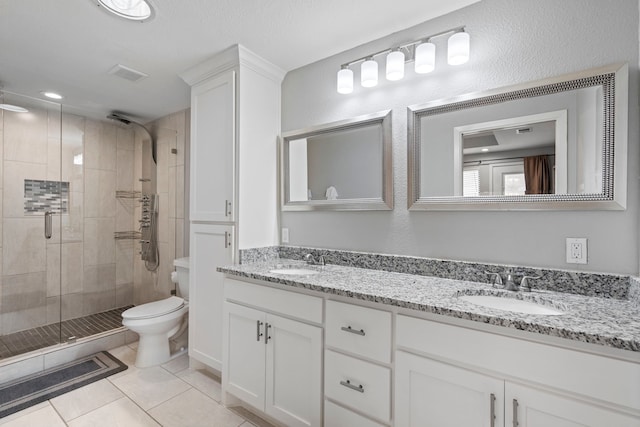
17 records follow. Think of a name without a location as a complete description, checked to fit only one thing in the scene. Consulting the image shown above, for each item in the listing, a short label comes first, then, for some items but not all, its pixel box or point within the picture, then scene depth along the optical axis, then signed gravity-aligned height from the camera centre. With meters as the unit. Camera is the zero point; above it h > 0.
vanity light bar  1.48 +0.85
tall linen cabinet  2.00 +0.28
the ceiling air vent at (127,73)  2.16 +1.05
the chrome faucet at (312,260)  2.01 -0.32
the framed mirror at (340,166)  1.81 +0.32
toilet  2.30 -0.88
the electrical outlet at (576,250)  1.27 -0.16
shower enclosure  2.53 -0.13
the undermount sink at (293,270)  1.90 -0.37
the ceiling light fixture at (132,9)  1.55 +1.08
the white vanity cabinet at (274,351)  1.43 -0.74
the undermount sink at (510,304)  1.21 -0.39
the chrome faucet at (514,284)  1.32 -0.32
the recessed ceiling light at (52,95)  2.65 +1.06
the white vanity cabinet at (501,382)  0.84 -0.54
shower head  3.18 +1.00
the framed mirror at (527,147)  1.22 +0.32
